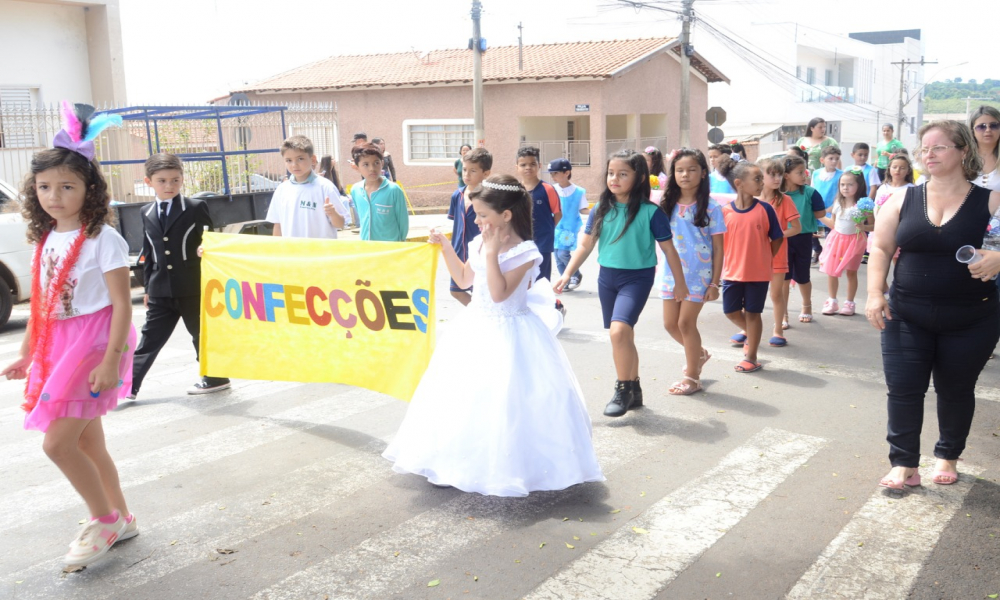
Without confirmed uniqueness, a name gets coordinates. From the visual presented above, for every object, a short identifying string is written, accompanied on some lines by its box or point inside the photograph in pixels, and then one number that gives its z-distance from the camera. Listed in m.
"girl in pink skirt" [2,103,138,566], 4.05
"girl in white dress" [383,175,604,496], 4.75
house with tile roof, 32.06
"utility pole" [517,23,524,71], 33.16
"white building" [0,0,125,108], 20.08
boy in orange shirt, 7.61
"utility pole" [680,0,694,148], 29.70
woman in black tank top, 4.60
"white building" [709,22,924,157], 51.25
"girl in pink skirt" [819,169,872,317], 10.11
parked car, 10.04
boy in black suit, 6.81
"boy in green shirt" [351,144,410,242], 7.97
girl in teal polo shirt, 6.22
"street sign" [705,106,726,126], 28.08
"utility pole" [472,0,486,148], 25.17
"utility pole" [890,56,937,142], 61.79
